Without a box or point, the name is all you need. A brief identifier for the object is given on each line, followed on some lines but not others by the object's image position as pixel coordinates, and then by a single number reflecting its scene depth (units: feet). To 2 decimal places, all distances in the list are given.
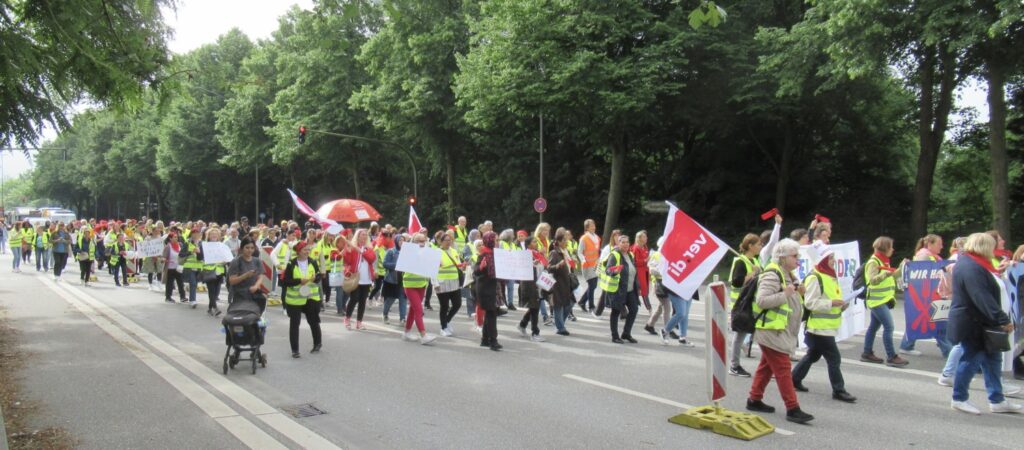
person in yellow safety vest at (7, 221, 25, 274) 78.95
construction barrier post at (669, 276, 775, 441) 19.45
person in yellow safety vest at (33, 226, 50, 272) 77.82
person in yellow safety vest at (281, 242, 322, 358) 30.07
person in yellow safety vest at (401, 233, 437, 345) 34.14
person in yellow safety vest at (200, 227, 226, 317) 43.16
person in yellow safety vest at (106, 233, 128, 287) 61.72
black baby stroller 27.02
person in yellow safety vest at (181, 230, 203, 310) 49.16
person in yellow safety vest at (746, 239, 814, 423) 20.43
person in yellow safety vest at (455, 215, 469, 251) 56.18
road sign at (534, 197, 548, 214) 92.32
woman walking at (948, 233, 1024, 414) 20.24
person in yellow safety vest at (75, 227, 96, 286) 61.93
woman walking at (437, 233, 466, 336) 34.96
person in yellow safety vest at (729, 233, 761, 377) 25.77
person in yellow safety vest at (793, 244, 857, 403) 21.65
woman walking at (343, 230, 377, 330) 39.70
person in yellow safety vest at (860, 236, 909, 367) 28.68
